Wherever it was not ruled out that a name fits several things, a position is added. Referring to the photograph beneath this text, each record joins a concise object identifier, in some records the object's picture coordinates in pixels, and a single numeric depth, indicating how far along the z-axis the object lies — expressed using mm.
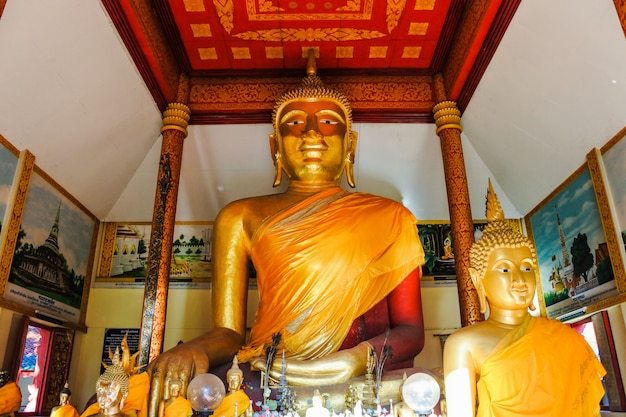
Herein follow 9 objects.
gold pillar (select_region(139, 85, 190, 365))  3788
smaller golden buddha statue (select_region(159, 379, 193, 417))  2469
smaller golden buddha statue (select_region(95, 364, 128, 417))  2168
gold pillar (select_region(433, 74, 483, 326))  3807
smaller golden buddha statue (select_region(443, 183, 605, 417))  2213
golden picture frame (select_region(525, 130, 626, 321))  3625
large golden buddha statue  3326
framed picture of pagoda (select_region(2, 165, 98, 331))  3908
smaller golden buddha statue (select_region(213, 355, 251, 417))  2495
